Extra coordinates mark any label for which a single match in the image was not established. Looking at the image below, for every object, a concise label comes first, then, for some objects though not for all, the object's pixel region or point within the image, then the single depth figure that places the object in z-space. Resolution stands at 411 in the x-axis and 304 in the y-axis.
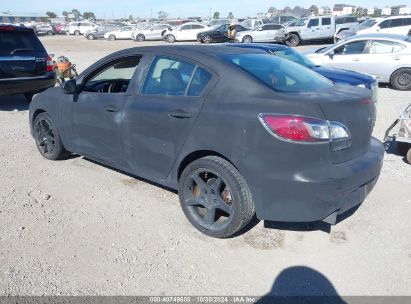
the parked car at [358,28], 21.96
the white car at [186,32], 33.78
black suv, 8.22
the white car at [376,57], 10.73
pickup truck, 26.61
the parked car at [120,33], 39.59
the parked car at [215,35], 30.45
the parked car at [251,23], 33.77
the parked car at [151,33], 36.62
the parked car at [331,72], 7.24
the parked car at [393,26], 20.92
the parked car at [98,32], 41.81
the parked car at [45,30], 52.91
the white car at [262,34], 27.78
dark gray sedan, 2.96
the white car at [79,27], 51.34
